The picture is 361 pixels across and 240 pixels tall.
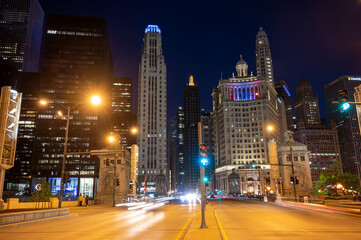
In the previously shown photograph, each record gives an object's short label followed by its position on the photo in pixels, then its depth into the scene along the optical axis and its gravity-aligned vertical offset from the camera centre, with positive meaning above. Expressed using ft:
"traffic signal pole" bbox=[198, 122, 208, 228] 45.29 +1.27
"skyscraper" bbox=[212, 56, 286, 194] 492.54 +102.32
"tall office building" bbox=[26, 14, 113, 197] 502.38 +157.15
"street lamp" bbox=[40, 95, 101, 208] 82.01 +23.88
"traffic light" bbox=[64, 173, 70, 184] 89.56 +1.99
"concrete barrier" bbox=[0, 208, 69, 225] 51.71 -6.81
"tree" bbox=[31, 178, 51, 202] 82.79 -2.84
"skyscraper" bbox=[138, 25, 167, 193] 571.28 +135.30
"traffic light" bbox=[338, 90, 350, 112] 56.98 +16.41
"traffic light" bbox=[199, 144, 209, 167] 45.62 +4.28
